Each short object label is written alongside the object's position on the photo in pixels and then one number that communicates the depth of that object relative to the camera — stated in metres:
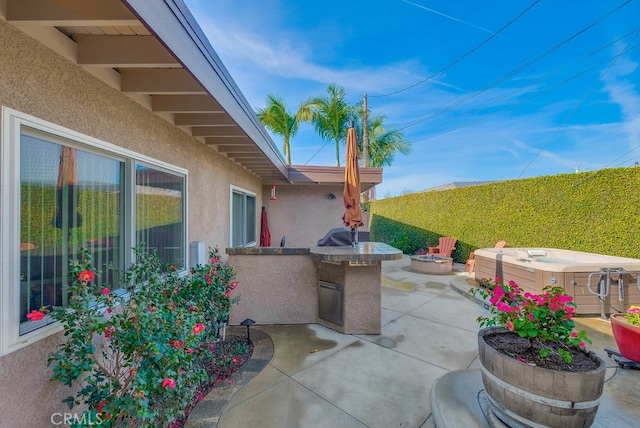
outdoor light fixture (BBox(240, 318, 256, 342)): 3.95
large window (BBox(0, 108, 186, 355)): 1.63
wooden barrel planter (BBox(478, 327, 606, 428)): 1.78
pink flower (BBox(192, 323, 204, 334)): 2.09
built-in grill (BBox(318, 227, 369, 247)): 5.03
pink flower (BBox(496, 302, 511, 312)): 2.19
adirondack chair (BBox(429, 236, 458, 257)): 10.27
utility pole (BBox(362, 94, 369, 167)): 15.28
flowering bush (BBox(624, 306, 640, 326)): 3.20
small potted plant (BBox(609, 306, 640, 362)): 3.12
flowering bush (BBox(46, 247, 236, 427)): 1.69
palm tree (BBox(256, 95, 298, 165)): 12.91
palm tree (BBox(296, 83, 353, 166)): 13.91
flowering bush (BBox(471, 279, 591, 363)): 2.05
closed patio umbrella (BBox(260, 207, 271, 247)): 8.38
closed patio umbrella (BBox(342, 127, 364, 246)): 4.96
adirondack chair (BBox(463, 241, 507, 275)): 8.67
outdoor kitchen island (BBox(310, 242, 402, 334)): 4.25
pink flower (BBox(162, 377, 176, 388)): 1.73
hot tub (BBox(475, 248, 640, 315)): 4.75
